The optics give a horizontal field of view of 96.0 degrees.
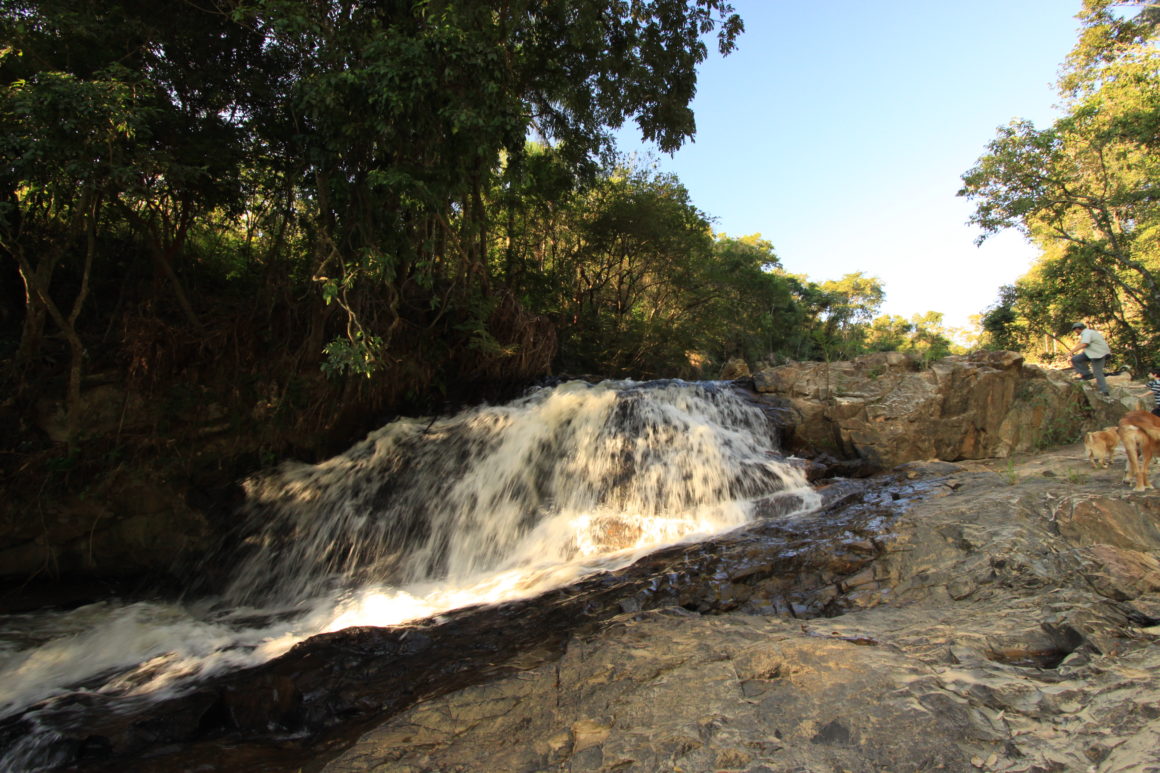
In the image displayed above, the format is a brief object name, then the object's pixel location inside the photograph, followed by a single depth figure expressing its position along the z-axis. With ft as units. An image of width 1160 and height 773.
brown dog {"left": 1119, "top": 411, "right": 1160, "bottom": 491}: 13.62
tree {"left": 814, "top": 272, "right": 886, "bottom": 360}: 133.90
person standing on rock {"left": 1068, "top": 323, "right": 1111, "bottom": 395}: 28.27
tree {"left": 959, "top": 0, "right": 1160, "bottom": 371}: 41.50
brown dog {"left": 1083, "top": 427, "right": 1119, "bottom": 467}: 17.46
